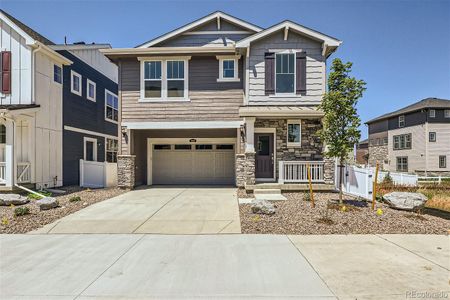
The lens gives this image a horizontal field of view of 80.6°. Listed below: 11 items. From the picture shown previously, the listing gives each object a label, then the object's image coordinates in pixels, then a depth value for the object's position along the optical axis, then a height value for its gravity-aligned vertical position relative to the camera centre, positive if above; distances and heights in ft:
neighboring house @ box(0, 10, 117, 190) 35.60 +5.85
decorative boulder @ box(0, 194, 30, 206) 29.22 -5.53
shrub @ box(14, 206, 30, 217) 24.29 -5.69
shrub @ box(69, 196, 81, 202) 30.87 -5.76
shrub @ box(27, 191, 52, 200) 33.09 -5.86
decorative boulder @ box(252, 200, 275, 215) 24.34 -5.34
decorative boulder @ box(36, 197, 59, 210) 26.76 -5.42
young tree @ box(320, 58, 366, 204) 26.25 +3.97
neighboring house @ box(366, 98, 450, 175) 81.92 +3.97
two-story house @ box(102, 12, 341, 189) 37.83 +7.38
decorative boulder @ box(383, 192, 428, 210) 26.09 -5.06
